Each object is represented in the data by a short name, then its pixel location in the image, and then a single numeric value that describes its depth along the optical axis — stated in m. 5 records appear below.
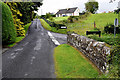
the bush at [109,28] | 21.08
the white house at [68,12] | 83.31
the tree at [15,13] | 20.16
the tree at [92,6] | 81.15
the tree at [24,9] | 24.08
